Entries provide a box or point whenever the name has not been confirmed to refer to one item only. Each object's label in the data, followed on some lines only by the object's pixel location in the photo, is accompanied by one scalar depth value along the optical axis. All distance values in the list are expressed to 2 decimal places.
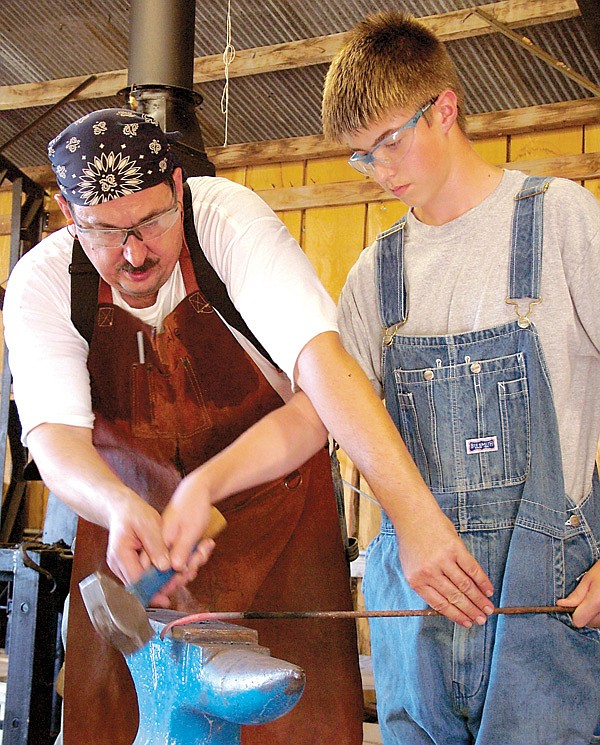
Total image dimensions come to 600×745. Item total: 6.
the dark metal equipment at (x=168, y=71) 3.38
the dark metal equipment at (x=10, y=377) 5.95
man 1.80
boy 1.63
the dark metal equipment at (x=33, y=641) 2.78
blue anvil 1.12
